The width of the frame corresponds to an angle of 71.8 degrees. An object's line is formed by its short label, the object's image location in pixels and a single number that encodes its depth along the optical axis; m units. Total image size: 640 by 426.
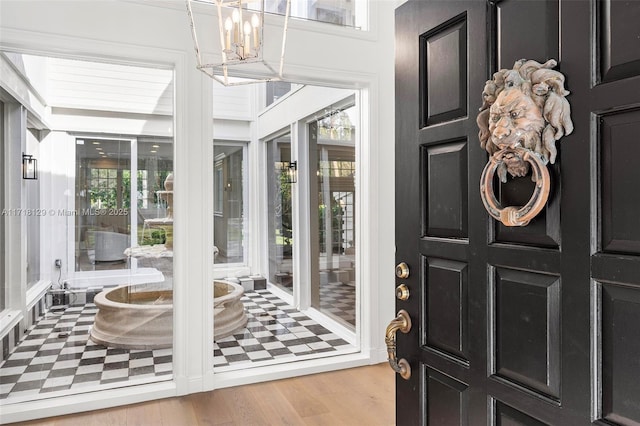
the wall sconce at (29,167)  3.09
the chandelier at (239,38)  2.09
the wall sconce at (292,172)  4.44
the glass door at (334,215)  4.02
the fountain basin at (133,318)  3.24
